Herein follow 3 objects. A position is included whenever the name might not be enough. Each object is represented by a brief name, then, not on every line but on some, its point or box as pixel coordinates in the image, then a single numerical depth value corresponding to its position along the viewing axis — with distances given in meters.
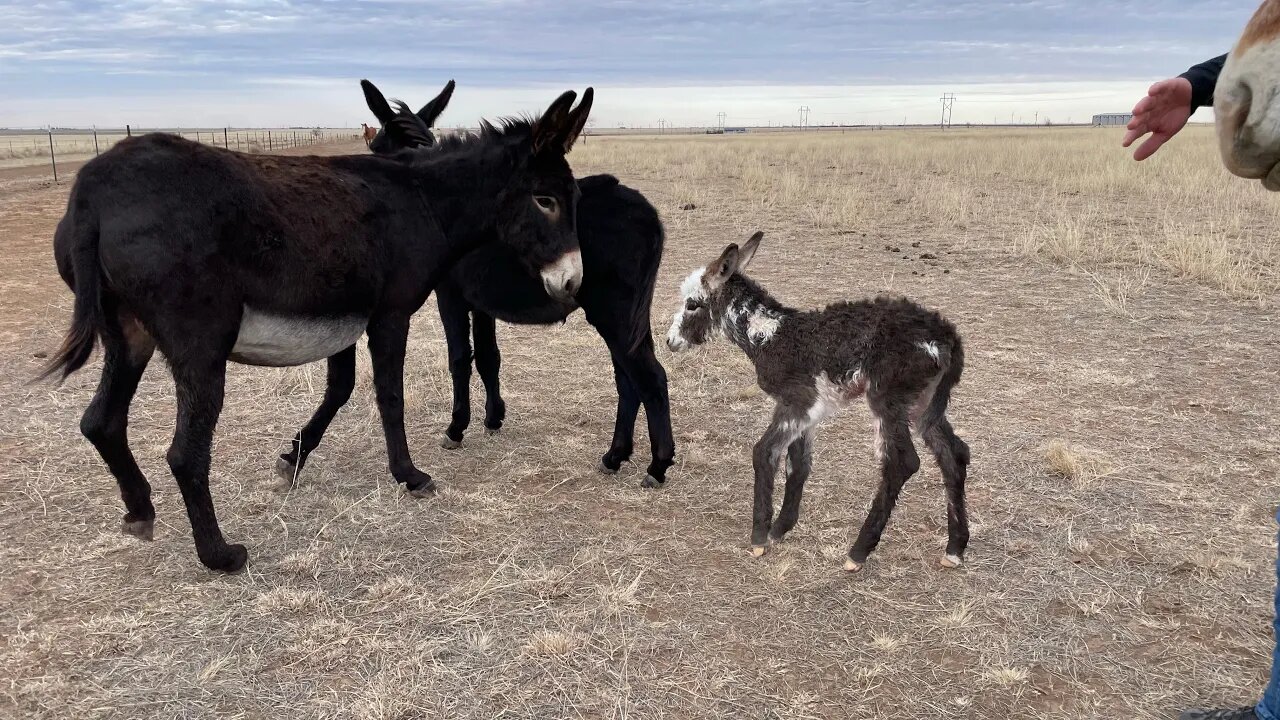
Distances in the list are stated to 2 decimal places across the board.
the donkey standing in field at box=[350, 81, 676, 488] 4.48
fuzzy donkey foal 3.42
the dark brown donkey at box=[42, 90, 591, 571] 3.08
